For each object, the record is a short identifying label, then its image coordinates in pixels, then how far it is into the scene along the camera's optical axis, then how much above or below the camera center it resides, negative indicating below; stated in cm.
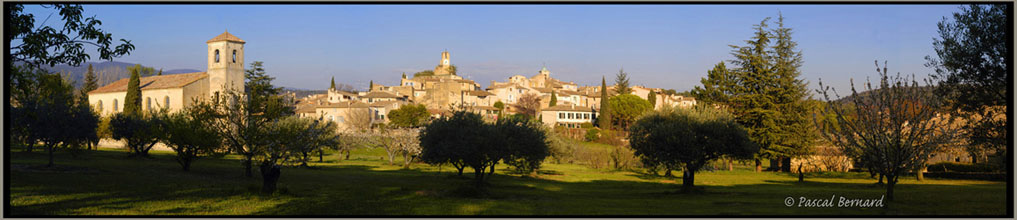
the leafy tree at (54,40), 1401 +172
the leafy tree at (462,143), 3303 -152
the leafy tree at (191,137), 3319 -127
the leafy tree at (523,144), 3428 -165
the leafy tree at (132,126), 5078 -103
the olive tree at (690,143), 3344 -154
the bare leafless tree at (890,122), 2027 -26
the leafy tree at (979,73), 2125 +148
